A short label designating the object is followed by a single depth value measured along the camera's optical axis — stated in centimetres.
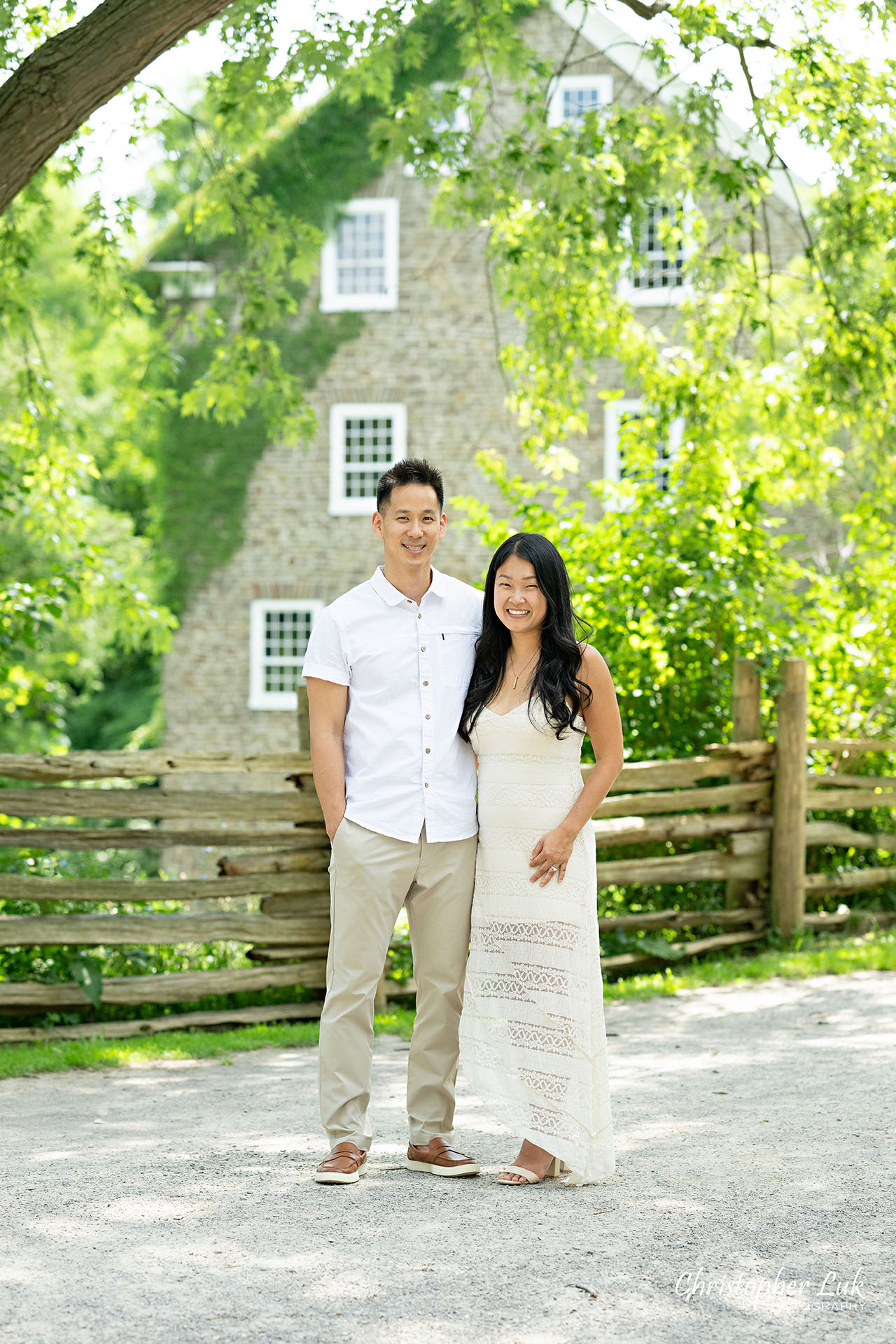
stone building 1883
